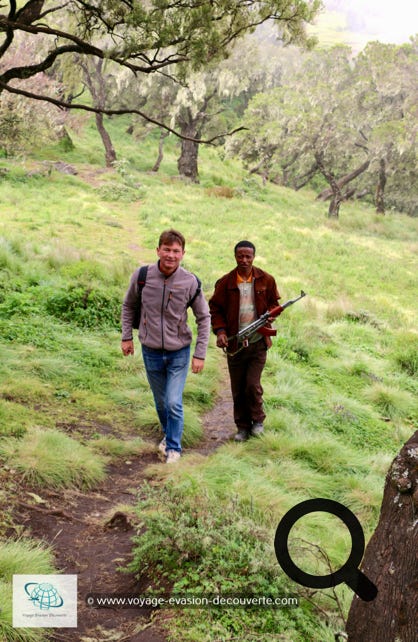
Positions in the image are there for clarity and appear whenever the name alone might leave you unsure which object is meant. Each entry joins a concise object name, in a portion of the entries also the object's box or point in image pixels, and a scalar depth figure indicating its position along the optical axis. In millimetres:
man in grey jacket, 4691
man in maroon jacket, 5469
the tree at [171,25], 5934
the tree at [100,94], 26944
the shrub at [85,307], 8594
